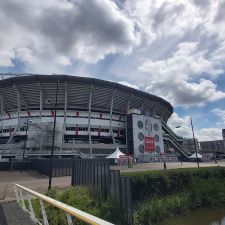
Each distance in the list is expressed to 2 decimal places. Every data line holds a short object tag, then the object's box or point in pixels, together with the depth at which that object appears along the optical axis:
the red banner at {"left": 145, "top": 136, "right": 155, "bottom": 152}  85.65
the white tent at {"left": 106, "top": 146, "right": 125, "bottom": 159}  50.41
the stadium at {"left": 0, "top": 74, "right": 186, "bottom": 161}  71.44
